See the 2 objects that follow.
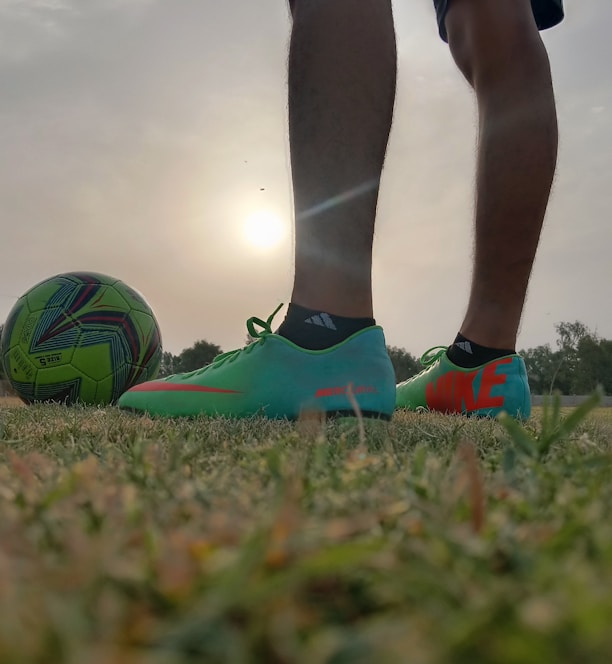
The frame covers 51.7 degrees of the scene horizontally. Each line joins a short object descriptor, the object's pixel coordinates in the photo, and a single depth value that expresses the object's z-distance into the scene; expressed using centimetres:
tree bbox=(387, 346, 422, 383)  3359
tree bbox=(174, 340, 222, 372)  3688
